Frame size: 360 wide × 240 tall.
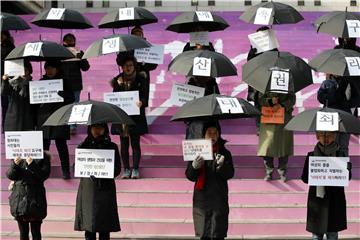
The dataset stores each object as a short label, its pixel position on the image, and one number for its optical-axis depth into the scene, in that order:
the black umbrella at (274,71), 16.45
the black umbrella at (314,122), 12.98
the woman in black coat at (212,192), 13.20
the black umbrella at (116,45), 18.44
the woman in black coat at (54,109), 18.22
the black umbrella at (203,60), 17.36
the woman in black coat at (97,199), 13.90
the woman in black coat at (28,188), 14.37
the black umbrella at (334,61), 16.36
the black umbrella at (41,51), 17.84
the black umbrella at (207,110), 13.07
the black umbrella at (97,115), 13.42
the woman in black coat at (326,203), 13.60
